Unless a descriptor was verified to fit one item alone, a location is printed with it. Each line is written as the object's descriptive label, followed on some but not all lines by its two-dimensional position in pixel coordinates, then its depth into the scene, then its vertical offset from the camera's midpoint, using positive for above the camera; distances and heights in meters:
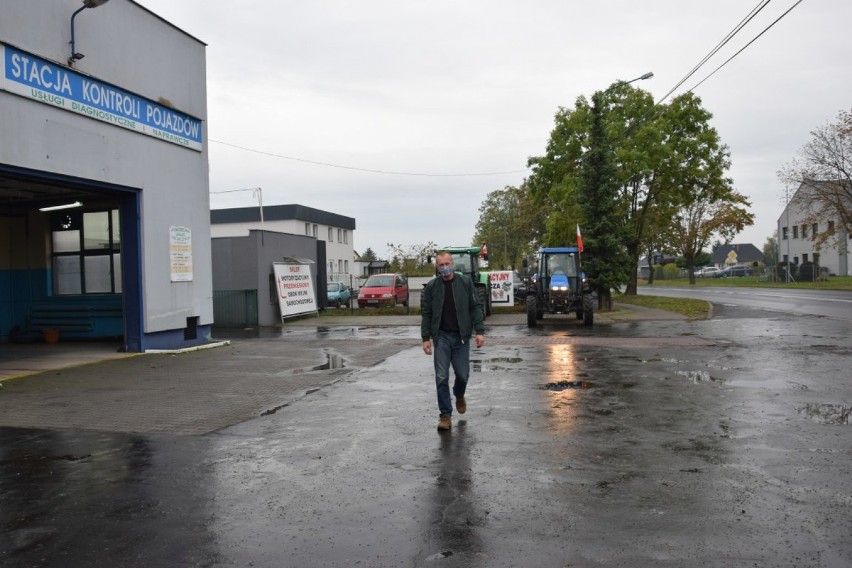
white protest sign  28.58 -0.49
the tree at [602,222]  26.89 +2.14
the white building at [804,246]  66.13 +2.45
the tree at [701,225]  61.19 +4.34
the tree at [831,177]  42.25 +6.01
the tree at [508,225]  61.16 +5.44
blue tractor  21.48 -0.38
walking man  7.42 -0.45
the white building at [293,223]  58.12 +5.47
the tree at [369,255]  100.18 +4.10
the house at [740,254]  131.38 +3.34
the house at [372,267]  57.77 +1.30
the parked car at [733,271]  93.57 -0.12
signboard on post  25.39 -0.24
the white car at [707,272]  96.50 -0.13
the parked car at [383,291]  32.22 -0.56
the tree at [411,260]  65.81 +2.03
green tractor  24.12 +0.54
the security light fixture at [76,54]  11.76 +4.37
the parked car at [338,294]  36.10 -0.74
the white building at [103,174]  11.65 +2.31
